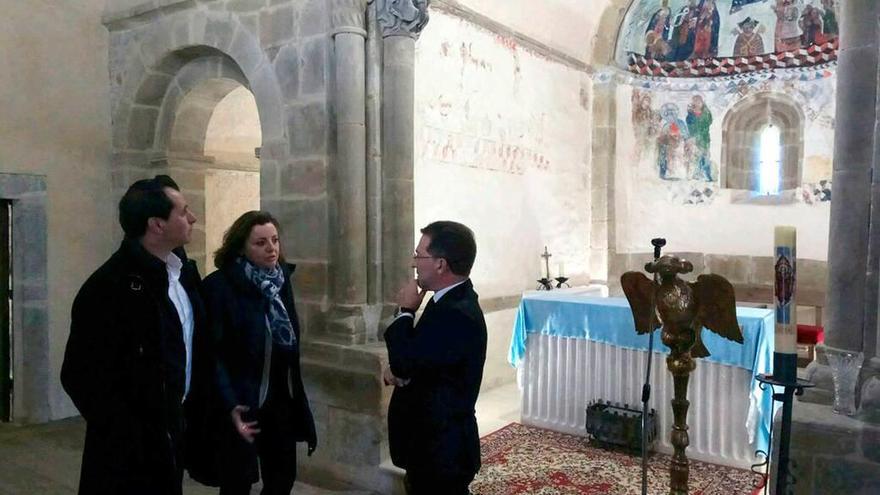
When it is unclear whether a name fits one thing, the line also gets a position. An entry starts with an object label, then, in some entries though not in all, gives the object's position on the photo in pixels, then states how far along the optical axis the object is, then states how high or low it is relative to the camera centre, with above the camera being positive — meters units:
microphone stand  2.11 -0.57
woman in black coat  2.45 -0.54
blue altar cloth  3.88 -0.74
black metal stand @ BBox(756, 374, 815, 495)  1.78 -0.57
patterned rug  3.75 -1.54
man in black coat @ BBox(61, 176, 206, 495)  1.90 -0.42
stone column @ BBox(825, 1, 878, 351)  2.81 +0.19
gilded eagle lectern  2.16 -0.33
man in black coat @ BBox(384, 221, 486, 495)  2.02 -0.47
